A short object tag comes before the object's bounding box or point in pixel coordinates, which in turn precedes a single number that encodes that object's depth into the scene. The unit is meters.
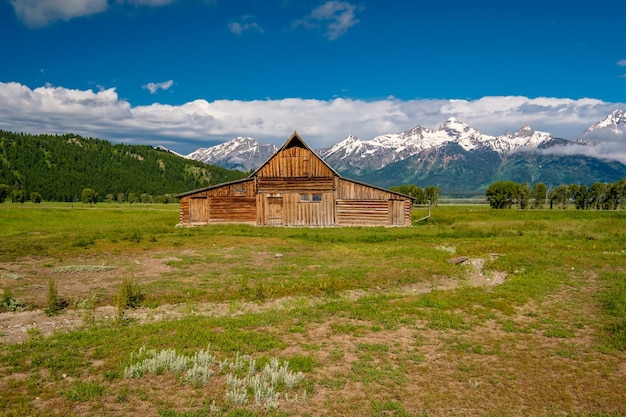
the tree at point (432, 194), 136.85
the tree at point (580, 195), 130.00
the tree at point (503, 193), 115.94
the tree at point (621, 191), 118.47
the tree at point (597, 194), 125.62
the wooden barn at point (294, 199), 46.69
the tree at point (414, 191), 132.62
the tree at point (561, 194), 134.09
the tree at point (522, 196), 118.38
